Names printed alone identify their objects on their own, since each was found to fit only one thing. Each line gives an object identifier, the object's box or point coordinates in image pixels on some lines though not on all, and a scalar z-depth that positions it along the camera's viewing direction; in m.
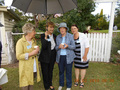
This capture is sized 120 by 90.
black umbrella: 2.11
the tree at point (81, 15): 4.71
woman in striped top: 2.57
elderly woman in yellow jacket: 1.92
